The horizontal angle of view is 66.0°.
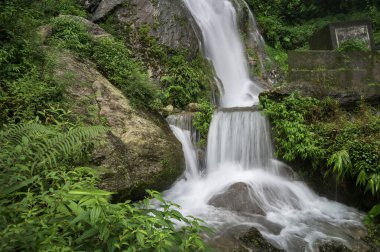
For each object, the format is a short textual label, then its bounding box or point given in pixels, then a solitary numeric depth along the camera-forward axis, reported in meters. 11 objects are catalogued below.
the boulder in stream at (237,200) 5.70
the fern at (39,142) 3.14
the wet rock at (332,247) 4.36
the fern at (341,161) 5.72
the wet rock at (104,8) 11.02
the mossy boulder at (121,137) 5.04
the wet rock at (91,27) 8.43
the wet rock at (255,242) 4.20
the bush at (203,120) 7.92
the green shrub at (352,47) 8.70
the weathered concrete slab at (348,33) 10.95
